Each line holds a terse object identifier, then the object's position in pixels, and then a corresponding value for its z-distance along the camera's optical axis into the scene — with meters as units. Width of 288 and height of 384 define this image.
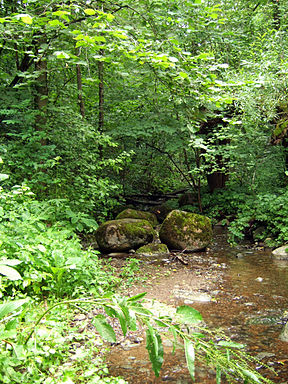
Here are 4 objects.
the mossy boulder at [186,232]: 8.11
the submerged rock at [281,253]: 7.48
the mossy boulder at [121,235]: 7.68
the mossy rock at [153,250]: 7.74
